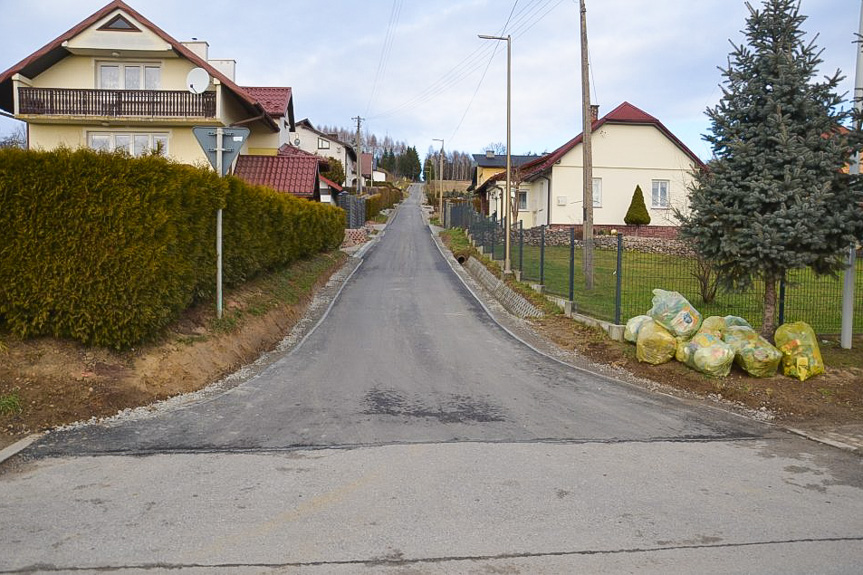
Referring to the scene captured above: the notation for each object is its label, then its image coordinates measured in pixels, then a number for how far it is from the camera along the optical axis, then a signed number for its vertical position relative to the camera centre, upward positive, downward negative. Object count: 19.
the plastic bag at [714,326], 10.03 -1.23
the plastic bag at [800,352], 9.38 -1.48
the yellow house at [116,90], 25.56 +5.24
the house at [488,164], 74.19 +7.57
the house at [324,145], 69.69 +9.42
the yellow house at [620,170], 35.28 +3.38
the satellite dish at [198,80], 15.49 +3.39
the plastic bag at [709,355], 9.49 -1.56
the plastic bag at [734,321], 10.21 -1.17
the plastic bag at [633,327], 11.11 -1.39
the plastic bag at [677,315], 10.16 -1.09
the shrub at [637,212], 34.59 +1.25
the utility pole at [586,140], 19.00 +2.59
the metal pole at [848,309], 10.55 -1.04
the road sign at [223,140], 11.22 +1.49
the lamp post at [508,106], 21.50 +3.98
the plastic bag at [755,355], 9.41 -1.53
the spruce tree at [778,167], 9.45 +0.98
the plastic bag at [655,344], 10.27 -1.52
